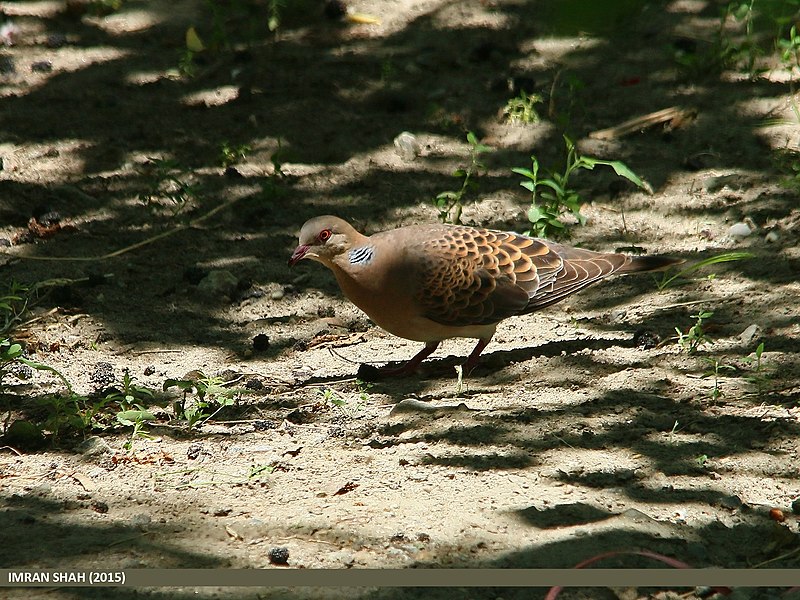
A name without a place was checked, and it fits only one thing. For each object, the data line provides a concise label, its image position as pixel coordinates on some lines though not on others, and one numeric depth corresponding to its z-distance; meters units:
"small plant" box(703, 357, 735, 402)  8.57
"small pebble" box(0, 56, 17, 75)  16.34
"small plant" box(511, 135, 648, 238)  11.39
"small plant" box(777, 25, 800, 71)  13.87
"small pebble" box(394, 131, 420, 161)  14.42
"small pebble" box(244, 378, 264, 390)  9.36
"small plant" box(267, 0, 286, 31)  16.37
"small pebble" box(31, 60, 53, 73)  16.44
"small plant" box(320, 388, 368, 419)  8.88
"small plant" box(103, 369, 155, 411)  8.33
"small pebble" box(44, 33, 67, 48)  17.03
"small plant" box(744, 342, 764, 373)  8.60
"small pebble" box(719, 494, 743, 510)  6.85
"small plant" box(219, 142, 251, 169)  14.12
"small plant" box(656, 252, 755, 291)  10.34
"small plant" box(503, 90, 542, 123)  14.85
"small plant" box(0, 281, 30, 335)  9.47
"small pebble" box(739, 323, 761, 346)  9.70
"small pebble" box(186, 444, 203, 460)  7.86
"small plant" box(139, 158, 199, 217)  12.76
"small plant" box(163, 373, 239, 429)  8.34
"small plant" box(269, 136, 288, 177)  13.30
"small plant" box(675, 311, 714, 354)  9.48
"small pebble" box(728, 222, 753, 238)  12.13
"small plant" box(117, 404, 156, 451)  8.03
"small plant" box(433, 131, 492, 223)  12.05
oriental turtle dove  10.15
